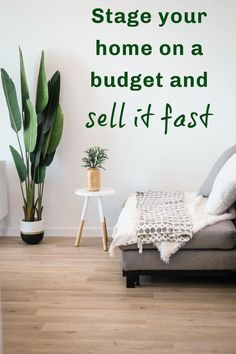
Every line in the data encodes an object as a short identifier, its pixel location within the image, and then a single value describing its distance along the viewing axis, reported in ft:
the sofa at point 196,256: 10.36
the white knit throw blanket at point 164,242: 10.26
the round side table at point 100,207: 13.34
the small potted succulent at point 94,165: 13.53
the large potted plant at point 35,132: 13.65
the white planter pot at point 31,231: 14.02
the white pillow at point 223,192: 10.41
